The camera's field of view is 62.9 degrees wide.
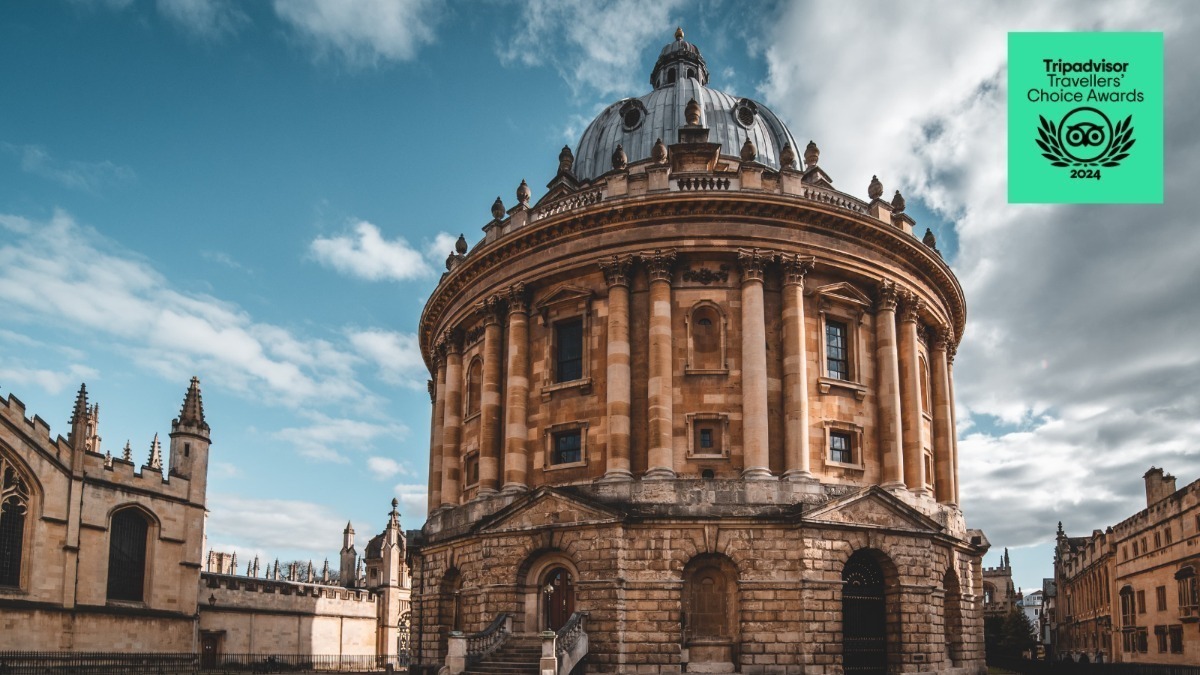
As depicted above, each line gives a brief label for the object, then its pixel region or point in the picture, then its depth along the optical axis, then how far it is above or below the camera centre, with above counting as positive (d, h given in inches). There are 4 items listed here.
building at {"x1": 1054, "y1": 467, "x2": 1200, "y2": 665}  1963.6 -94.0
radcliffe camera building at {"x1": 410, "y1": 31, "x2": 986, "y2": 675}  1176.2 +132.8
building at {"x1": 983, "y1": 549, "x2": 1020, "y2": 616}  4418.3 -231.8
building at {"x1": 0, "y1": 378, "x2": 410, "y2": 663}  1525.6 -31.7
